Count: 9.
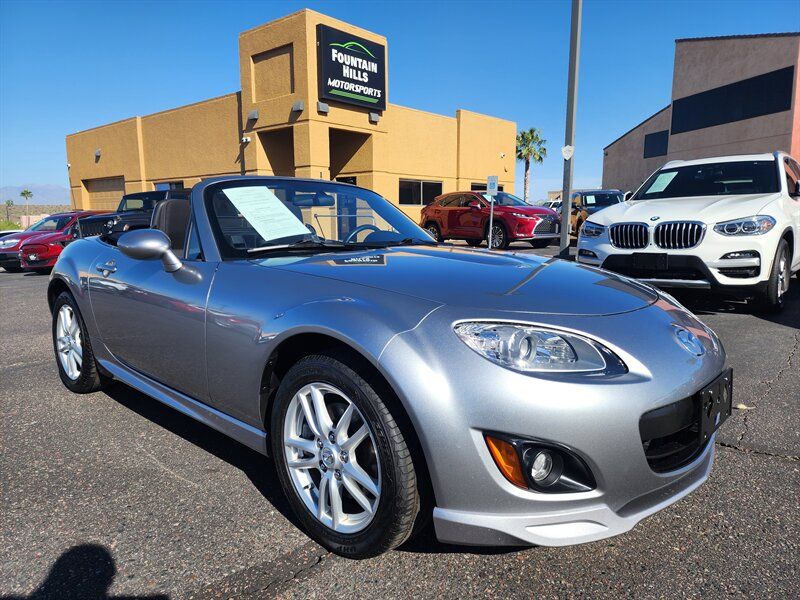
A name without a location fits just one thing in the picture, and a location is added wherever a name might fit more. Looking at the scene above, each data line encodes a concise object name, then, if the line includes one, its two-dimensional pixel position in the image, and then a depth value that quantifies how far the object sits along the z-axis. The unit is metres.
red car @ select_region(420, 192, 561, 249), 14.54
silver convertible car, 1.71
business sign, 18.53
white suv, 5.52
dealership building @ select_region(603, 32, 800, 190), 28.91
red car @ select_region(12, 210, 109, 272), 12.62
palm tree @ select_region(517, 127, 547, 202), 49.53
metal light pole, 10.40
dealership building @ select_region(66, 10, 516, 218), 18.70
